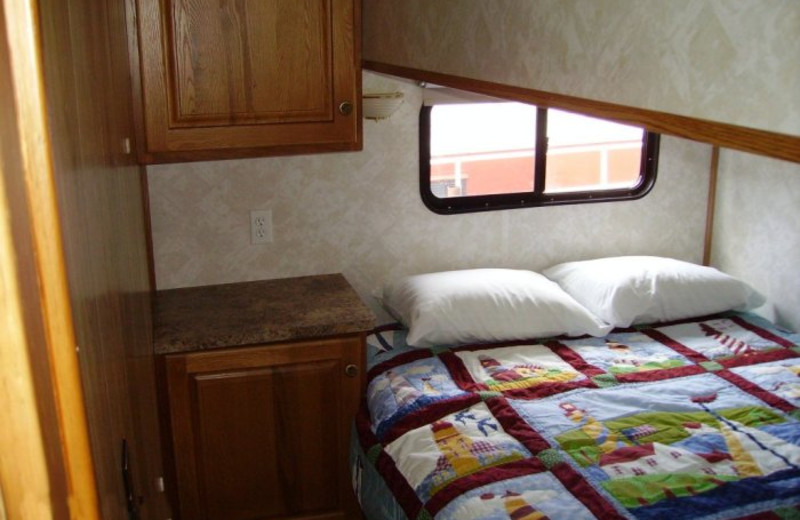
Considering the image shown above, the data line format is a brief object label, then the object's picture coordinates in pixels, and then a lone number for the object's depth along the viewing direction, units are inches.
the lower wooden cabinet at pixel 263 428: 88.0
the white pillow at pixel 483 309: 96.8
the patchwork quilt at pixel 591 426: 66.8
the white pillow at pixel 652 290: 104.2
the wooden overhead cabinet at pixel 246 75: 81.9
